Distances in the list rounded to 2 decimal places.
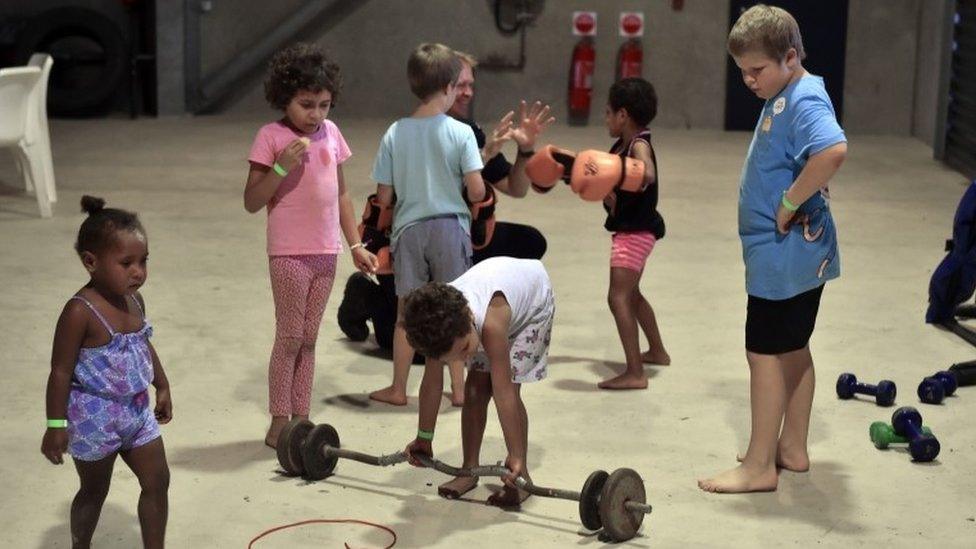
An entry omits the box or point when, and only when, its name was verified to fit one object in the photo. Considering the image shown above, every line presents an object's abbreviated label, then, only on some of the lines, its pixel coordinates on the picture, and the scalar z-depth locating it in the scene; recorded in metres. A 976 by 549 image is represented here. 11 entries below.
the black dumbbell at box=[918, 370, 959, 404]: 9.66
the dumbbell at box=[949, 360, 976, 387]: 10.11
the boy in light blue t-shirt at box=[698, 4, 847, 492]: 7.60
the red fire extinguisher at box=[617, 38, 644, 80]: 24.00
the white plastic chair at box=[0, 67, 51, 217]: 15.61
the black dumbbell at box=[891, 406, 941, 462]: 8.49
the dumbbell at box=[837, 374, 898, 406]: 9.62
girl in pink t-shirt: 8.30
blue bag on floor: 11.51
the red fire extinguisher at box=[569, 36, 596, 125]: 24.00
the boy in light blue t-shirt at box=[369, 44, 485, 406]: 8.95
